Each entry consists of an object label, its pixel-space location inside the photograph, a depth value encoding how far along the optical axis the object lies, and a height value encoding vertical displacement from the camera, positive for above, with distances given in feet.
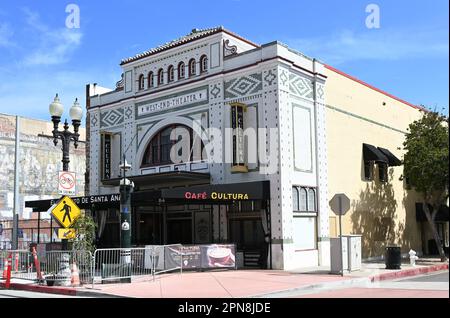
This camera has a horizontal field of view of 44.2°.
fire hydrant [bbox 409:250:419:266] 77.81 -6.24
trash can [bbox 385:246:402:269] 72.49 -5.91
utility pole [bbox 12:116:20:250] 82.69 +3.26
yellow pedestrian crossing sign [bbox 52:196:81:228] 60.29 +0.59
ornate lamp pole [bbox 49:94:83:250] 65.00 +11.85
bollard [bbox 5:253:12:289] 60.34 -6.39
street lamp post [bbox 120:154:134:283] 59.82 -0.85
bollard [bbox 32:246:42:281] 61.00 -5.53
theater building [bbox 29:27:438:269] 76.59 +10.30
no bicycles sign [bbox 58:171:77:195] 62.39 +3.98
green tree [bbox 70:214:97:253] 61.26 -1.87
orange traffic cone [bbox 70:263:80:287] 57.62 -6.22
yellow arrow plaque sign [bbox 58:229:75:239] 61.46 -1.74
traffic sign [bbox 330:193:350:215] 62.95 +1.10
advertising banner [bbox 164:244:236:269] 68.44 -5.13
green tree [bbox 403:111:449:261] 89.15 +8.46
